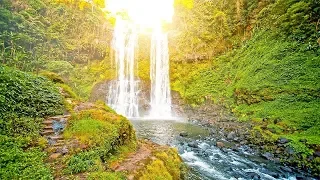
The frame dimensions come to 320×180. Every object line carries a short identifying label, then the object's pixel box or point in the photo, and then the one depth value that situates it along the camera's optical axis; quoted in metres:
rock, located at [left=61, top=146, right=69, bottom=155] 6.79
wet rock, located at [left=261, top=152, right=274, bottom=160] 12.11
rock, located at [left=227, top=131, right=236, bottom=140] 16.21
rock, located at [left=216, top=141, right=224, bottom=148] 14.41
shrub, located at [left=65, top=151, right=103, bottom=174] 6.02
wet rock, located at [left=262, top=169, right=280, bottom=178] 10.07
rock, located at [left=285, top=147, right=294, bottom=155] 12.17
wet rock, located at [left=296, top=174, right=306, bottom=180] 9.78
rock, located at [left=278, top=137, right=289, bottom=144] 13.26
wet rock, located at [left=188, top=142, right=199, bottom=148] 14.20
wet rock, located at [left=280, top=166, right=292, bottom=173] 10.59
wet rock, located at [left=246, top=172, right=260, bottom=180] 9.90
